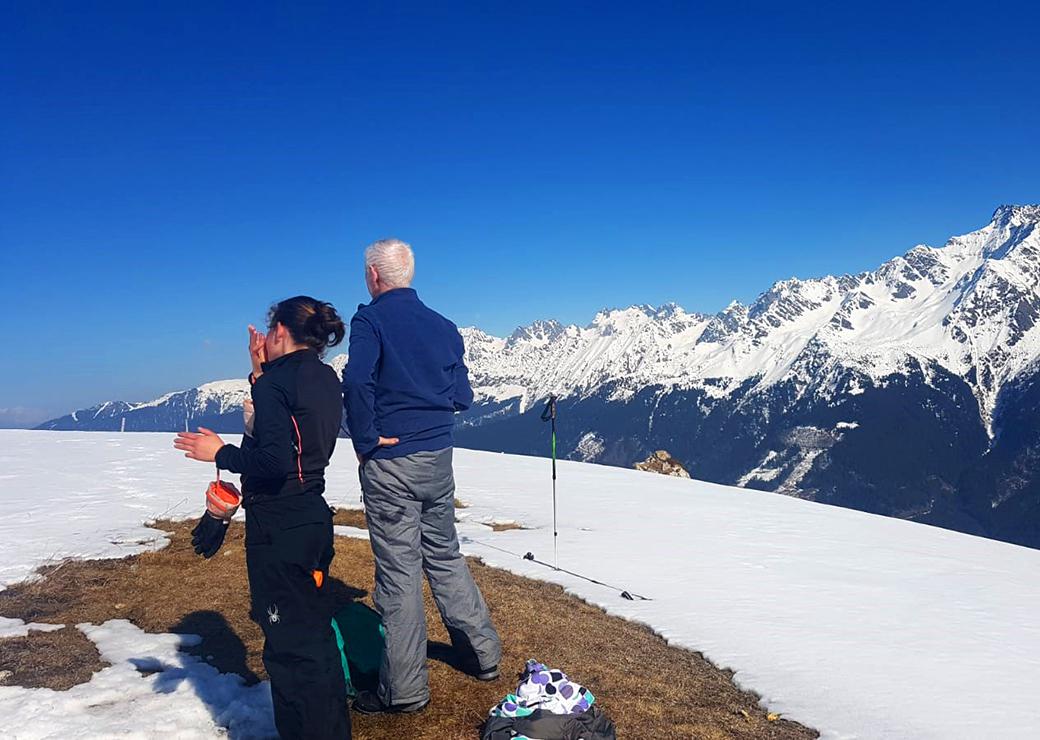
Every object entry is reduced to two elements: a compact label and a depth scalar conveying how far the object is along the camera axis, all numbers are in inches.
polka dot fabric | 246.5
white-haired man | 249.0
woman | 202.2
